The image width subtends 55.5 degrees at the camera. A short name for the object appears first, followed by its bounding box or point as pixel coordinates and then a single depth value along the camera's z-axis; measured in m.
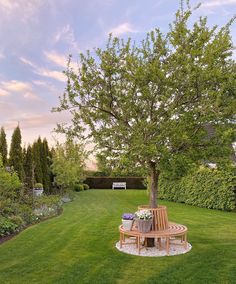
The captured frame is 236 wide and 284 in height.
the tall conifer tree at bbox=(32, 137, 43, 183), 14.72
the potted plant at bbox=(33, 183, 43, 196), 12.98
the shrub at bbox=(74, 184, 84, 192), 19.29
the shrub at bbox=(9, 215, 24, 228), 7.26
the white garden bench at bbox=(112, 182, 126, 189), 22.75
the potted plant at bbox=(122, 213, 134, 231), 5.13
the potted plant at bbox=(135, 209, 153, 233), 4.89
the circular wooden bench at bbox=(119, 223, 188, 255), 4.84
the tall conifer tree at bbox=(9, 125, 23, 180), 11.85
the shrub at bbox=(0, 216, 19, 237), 6.55
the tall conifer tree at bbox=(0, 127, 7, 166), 11.51
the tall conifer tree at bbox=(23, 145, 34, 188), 13.55
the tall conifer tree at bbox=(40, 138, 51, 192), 15.80
